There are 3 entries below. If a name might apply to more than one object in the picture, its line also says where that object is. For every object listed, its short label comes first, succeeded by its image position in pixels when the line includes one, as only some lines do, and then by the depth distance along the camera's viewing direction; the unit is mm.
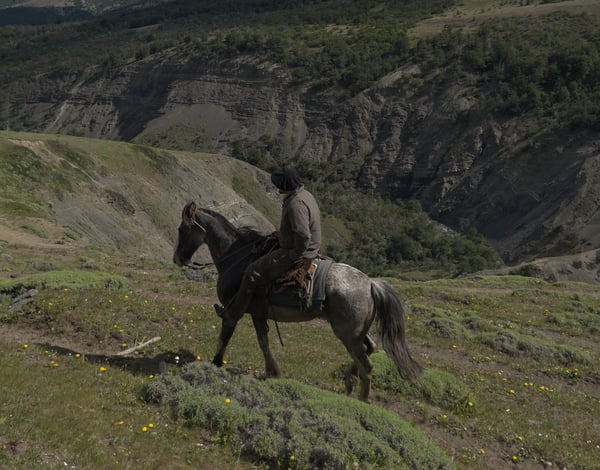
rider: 9633
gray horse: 10141
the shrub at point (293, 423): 8062
